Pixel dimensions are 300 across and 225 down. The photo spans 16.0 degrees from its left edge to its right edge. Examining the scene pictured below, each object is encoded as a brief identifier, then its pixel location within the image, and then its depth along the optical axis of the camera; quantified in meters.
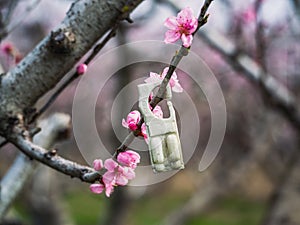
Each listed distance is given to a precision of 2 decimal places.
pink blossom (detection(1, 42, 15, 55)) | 1.46
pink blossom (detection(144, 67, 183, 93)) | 1.03
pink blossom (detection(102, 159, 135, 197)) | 1.03
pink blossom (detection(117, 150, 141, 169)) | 1.03
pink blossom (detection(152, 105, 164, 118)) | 1.02
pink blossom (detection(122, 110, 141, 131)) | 1.04
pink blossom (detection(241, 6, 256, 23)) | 3.53
